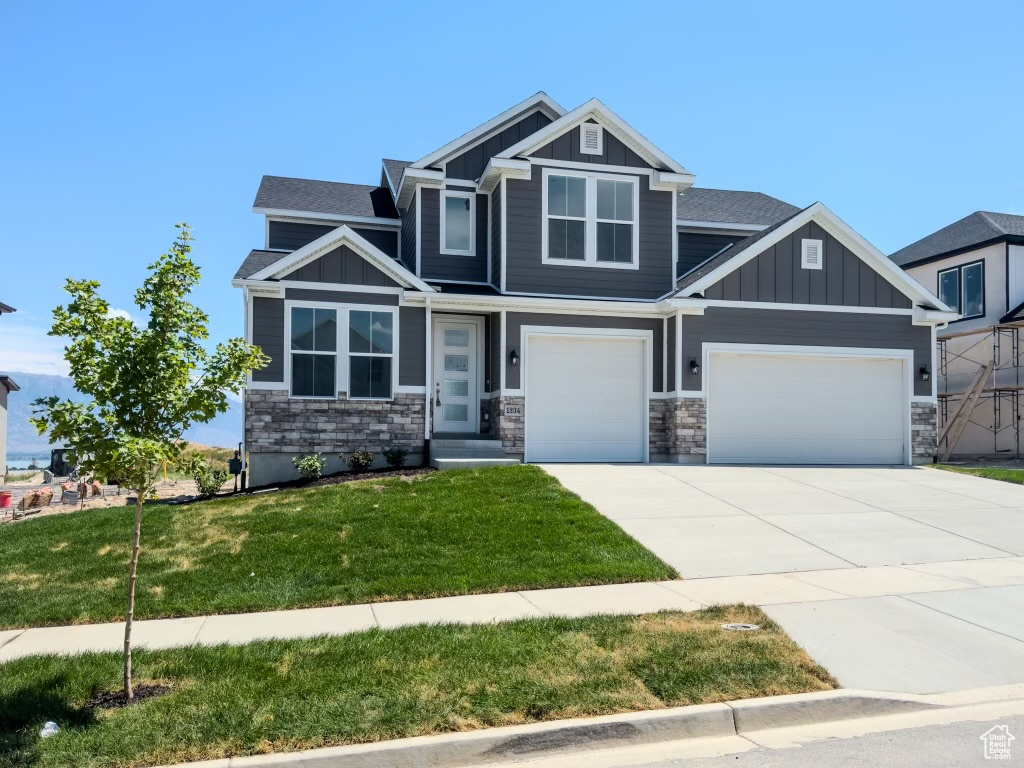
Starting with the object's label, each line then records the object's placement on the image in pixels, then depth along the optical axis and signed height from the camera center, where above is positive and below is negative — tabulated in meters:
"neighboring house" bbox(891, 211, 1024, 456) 23.31 +2.23
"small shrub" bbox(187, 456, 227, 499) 15.55 -1.79
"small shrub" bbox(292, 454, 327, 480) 15.10 -1.37
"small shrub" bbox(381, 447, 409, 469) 15.73 -1.24
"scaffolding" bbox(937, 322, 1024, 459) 23.06 +0.14
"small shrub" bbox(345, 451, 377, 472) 15.65 -1.31
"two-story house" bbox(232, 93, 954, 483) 16.08 +1.27
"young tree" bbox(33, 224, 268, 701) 5.67 +0.05
